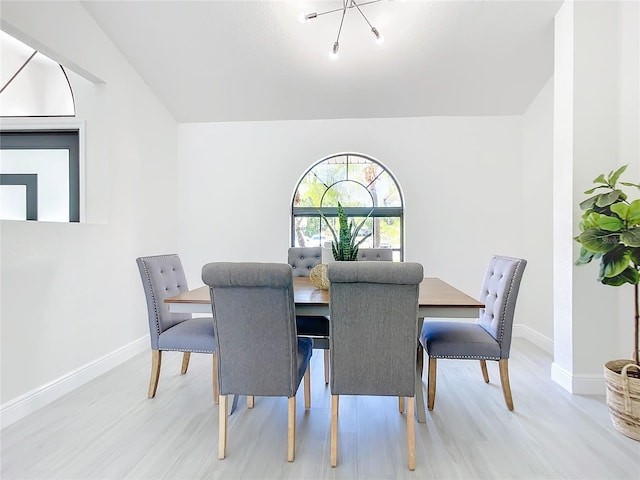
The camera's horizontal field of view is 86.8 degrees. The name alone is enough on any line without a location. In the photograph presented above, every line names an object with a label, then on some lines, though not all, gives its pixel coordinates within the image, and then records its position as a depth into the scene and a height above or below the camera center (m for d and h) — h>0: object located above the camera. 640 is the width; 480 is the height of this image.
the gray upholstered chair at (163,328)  2.20 -0.61
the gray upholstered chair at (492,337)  2.04 -0.61
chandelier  2.38 +1.74
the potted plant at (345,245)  2.25 -0.05
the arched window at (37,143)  2.61 +0.79
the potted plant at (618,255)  1.81 -0.10
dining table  1.74 -0.35
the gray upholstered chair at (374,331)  1.48 -0.43
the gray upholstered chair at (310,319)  2.43 -0.62
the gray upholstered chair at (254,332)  1.52 -0.45
